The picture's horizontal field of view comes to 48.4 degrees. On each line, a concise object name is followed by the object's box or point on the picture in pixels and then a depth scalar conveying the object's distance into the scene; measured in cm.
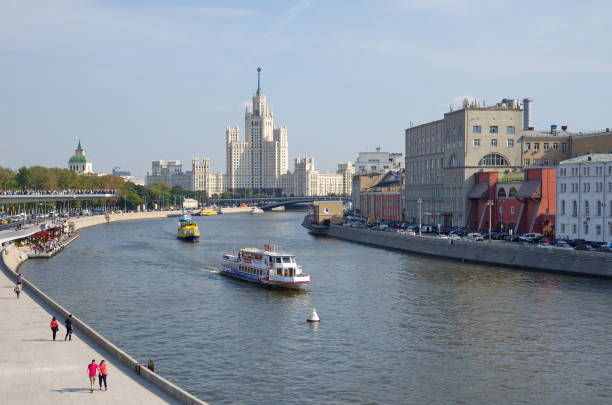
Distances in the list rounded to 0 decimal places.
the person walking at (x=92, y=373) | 2780
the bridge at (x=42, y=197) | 12271
